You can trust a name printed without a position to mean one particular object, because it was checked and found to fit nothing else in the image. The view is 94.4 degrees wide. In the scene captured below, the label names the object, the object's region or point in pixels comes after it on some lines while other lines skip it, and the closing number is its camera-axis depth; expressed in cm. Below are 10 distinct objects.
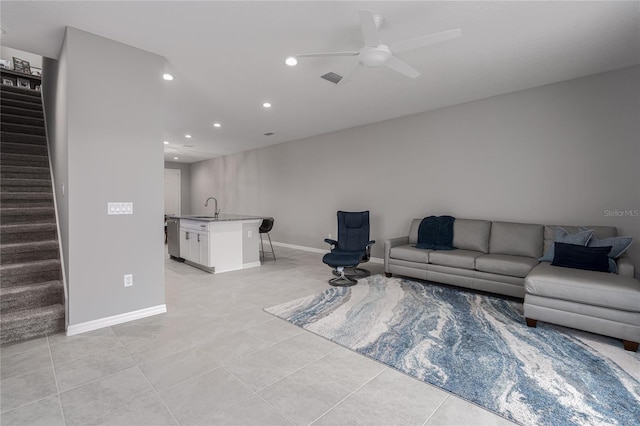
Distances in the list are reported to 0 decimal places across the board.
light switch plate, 284
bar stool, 561
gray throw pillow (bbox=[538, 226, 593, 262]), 328
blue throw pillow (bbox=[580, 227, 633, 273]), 297
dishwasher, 577
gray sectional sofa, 244
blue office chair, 469
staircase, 271
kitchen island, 488
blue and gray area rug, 176
